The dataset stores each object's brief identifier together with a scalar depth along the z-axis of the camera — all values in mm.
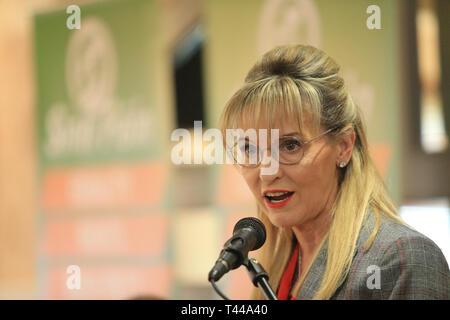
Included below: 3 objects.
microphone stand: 4130
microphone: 4096
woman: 4168
